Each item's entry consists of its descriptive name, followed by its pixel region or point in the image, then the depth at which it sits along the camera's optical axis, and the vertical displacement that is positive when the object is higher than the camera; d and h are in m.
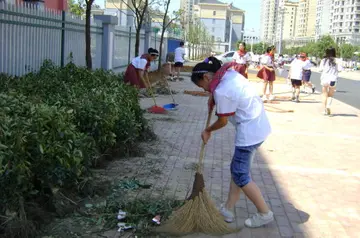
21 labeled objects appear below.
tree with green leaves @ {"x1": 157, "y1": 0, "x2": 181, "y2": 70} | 22.28 +2.27
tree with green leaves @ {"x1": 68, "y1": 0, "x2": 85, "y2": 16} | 26.31 +2.67
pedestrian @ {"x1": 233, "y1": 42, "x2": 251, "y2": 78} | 15.19 +0.12
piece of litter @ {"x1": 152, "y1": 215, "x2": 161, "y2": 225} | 4.16 -1.45
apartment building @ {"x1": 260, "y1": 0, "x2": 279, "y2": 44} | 127.70 +11.93
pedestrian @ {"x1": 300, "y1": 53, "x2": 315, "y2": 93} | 15.54 -0.28
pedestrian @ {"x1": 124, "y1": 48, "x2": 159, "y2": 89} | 9.36 -0.30
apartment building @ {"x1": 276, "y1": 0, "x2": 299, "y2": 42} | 169.00 +15.19
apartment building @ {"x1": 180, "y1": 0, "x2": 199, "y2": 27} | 95.66 +11.09
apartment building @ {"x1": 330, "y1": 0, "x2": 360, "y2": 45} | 139.81 +13.82
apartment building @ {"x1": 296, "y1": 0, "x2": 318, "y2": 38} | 163.00 +15.56
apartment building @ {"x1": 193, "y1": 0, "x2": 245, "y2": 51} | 114.25 +10.35
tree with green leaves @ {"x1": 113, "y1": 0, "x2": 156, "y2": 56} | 16.72 +1.33
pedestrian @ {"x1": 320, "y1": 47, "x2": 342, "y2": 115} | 11.56 -0.18
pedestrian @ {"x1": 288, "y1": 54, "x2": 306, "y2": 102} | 14.17 -0.32
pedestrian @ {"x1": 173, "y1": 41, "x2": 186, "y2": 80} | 20.31 -0.06
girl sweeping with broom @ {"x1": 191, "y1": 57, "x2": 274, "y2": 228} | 3.84 -0.47
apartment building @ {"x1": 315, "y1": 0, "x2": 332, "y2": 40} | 150.00 +15.06
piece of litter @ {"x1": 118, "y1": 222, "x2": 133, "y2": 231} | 4.08 -1.50
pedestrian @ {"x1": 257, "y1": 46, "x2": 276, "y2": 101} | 14.20 -0.28
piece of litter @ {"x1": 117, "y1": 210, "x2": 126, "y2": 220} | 4.22 -1.45
